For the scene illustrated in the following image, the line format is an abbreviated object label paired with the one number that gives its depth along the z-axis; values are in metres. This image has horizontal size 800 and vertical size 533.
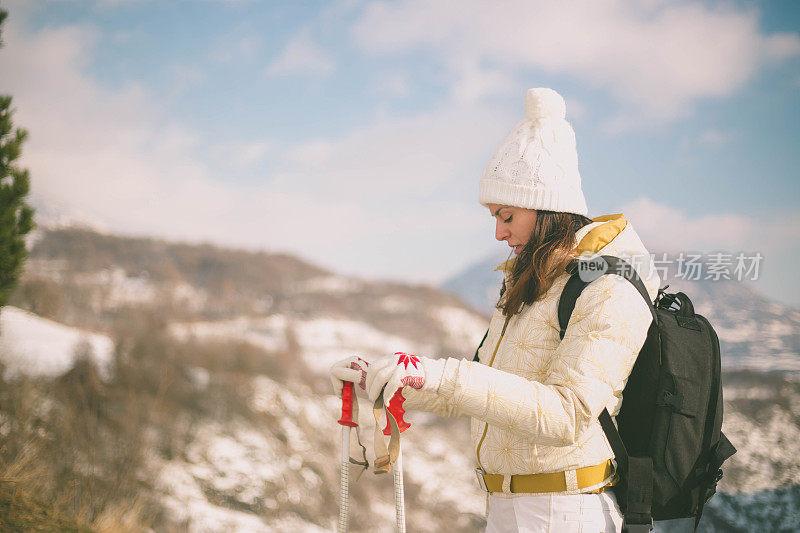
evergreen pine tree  3.77
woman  1.43
